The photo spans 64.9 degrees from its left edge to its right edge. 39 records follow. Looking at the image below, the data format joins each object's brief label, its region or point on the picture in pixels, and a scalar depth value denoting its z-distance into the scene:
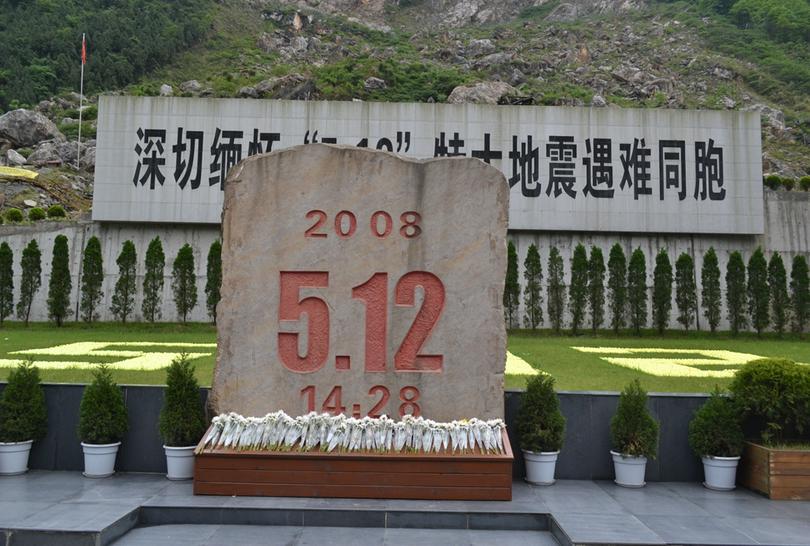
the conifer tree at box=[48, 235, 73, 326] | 20.06
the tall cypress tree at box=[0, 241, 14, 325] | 20.17
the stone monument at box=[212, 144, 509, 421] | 5.44
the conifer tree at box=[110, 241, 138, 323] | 20.41
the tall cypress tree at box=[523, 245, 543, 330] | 20.94
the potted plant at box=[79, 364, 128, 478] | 5.66
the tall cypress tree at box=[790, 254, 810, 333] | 20.36
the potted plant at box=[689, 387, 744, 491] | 5.66
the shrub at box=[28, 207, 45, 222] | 21.98
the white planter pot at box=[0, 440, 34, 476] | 5.76
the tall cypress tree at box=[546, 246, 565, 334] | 20.94
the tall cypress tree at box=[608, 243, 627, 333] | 20.48
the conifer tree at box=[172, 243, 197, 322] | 20.33
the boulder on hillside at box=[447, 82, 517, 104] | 41.78
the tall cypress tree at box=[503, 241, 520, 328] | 20.72
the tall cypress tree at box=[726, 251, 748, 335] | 20.55
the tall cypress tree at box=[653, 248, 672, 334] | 20.30
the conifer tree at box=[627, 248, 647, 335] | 20.36
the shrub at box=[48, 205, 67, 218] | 23.03
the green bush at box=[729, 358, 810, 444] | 5.55
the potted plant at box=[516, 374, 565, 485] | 5.61
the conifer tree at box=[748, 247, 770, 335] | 20.34
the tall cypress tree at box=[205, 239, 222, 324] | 19.95
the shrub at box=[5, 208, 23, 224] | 21.91
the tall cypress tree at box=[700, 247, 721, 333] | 20.58
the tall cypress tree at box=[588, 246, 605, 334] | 20.48
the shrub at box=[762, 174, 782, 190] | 22.39
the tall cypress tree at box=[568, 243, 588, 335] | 20.55
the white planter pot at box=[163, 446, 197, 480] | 5.61
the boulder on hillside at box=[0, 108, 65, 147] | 40.34
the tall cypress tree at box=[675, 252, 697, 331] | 20.59
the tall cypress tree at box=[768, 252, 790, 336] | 20.38
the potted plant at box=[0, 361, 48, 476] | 5.74
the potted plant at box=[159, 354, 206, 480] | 5.59
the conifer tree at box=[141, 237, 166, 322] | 20.44
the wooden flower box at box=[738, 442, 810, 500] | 5.37
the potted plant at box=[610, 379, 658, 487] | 5.62
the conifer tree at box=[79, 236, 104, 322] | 20.27
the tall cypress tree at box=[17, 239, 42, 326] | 20.33
